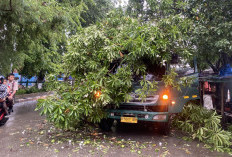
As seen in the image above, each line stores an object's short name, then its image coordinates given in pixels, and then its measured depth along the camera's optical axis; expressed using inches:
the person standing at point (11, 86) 287.8
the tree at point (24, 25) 258.8
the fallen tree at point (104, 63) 184.3
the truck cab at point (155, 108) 196.9
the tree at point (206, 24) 266.7
